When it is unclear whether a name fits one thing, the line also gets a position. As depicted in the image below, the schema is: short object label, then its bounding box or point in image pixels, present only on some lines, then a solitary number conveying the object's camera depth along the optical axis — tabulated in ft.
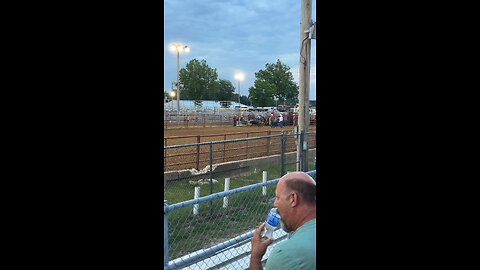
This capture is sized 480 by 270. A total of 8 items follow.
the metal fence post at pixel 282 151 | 28.73
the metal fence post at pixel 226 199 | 19.92
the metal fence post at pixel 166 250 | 8.43
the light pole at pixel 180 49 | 105.08
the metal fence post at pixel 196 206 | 18.51
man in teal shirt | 5.90
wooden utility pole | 23.48
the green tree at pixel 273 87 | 131.54
